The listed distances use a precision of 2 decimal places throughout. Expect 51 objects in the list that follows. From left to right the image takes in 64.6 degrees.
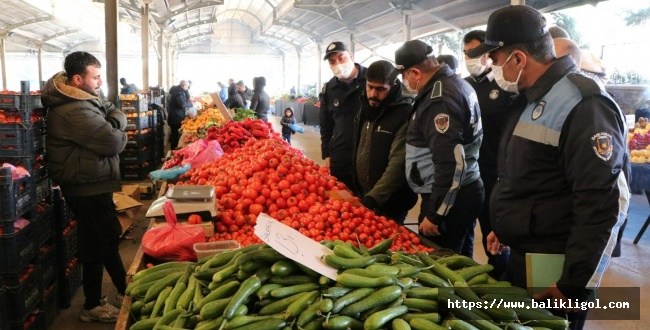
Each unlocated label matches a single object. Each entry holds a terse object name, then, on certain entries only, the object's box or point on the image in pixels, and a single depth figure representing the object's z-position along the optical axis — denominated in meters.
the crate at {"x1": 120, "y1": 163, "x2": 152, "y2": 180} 9.10
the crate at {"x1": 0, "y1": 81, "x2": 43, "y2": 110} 3.31
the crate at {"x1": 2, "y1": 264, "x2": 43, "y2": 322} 3.12
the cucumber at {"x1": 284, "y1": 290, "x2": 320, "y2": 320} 1.57
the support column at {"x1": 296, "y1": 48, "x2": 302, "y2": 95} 29.39
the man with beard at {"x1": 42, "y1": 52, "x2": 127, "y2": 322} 3.41
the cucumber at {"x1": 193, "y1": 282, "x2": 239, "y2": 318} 1.69
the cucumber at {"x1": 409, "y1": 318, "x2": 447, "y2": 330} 1.49
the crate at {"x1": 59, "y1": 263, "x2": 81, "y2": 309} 4.00
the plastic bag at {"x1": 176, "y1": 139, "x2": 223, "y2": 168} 5.19
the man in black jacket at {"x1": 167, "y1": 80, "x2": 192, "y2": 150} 11.48
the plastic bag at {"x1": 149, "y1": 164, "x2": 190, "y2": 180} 4.78
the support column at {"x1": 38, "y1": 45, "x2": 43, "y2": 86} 25.84
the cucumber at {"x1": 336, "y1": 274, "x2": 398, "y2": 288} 1.62
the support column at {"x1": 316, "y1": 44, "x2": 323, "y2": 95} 22.81
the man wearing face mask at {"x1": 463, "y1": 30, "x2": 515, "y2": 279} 3.58
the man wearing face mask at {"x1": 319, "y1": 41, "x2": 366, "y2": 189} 4.15
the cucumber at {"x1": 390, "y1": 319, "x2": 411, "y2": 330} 1.47
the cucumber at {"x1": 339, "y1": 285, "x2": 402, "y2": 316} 1.55
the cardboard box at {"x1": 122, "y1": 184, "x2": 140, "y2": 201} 6.98
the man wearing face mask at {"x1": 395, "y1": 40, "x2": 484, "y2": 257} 2.66
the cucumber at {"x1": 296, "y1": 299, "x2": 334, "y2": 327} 1.52
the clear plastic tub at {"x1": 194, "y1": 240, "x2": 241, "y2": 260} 2.43
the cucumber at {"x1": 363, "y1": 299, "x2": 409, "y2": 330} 1.48
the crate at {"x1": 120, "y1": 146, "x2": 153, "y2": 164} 9.01
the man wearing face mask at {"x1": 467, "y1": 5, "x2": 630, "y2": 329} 1.69
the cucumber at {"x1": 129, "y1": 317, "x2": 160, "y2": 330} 1.74
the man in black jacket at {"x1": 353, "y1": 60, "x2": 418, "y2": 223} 3.23
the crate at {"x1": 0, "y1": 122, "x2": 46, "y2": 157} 3.33
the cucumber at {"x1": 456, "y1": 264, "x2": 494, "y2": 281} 1.94
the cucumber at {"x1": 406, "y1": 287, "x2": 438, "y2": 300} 1.67
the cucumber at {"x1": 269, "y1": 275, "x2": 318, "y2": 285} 1.72
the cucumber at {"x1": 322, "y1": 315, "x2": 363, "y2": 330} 1.48
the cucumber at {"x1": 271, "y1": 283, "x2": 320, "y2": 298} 1.65
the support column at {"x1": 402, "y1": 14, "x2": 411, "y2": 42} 12.91
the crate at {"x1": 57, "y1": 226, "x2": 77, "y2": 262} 3.91
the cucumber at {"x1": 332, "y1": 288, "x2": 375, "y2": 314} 1.55
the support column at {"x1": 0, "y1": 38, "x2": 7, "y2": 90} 21.56
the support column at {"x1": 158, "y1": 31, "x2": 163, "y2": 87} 18.83
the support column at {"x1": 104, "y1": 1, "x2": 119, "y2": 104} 6.13
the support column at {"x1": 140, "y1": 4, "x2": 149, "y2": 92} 12.45
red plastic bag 2.57
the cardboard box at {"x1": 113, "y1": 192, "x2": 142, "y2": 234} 5.79
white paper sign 1.67
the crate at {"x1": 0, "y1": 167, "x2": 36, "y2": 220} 3.02
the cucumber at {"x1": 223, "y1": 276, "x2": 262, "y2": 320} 1.57
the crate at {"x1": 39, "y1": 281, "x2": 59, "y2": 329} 3.55
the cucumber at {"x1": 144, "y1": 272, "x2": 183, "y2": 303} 1.97
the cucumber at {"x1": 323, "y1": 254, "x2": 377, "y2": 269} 1.72
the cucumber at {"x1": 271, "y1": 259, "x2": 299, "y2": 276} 1.72
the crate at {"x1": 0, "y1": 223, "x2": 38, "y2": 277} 3.08
